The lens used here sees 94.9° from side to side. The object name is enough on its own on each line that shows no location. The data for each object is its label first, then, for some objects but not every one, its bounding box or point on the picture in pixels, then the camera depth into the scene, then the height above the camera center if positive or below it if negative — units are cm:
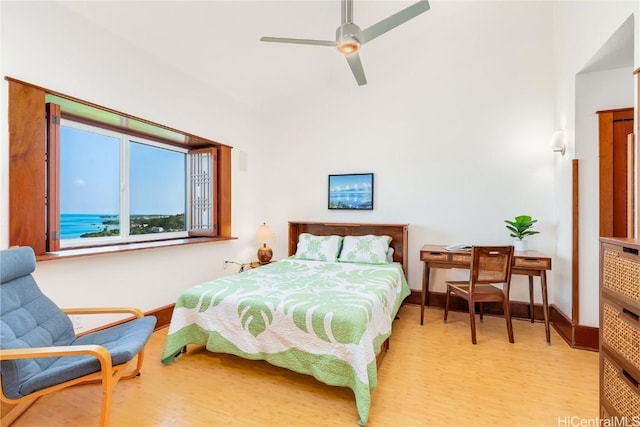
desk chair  277 -61
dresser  125 -53
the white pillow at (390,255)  365 -52
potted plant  313 -18
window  209 +35
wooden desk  284 -51
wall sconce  289 +71
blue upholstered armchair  151 -77
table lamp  423 -40
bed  186 -76
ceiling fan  211 +138
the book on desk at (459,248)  323 -38
